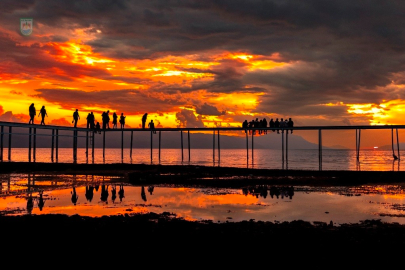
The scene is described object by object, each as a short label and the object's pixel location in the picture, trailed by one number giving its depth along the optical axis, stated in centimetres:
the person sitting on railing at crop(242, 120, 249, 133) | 5500
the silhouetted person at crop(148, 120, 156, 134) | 6181
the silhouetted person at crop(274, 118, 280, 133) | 5369
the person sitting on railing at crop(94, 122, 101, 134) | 6251
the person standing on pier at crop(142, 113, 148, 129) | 6156
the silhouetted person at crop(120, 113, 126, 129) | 6283
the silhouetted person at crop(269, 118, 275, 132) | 5391
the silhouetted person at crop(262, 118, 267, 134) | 5494
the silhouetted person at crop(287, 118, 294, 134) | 5290
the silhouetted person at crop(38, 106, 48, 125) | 5028
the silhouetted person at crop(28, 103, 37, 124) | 4738
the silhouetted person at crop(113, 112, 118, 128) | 6191
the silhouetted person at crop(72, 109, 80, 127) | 5594
